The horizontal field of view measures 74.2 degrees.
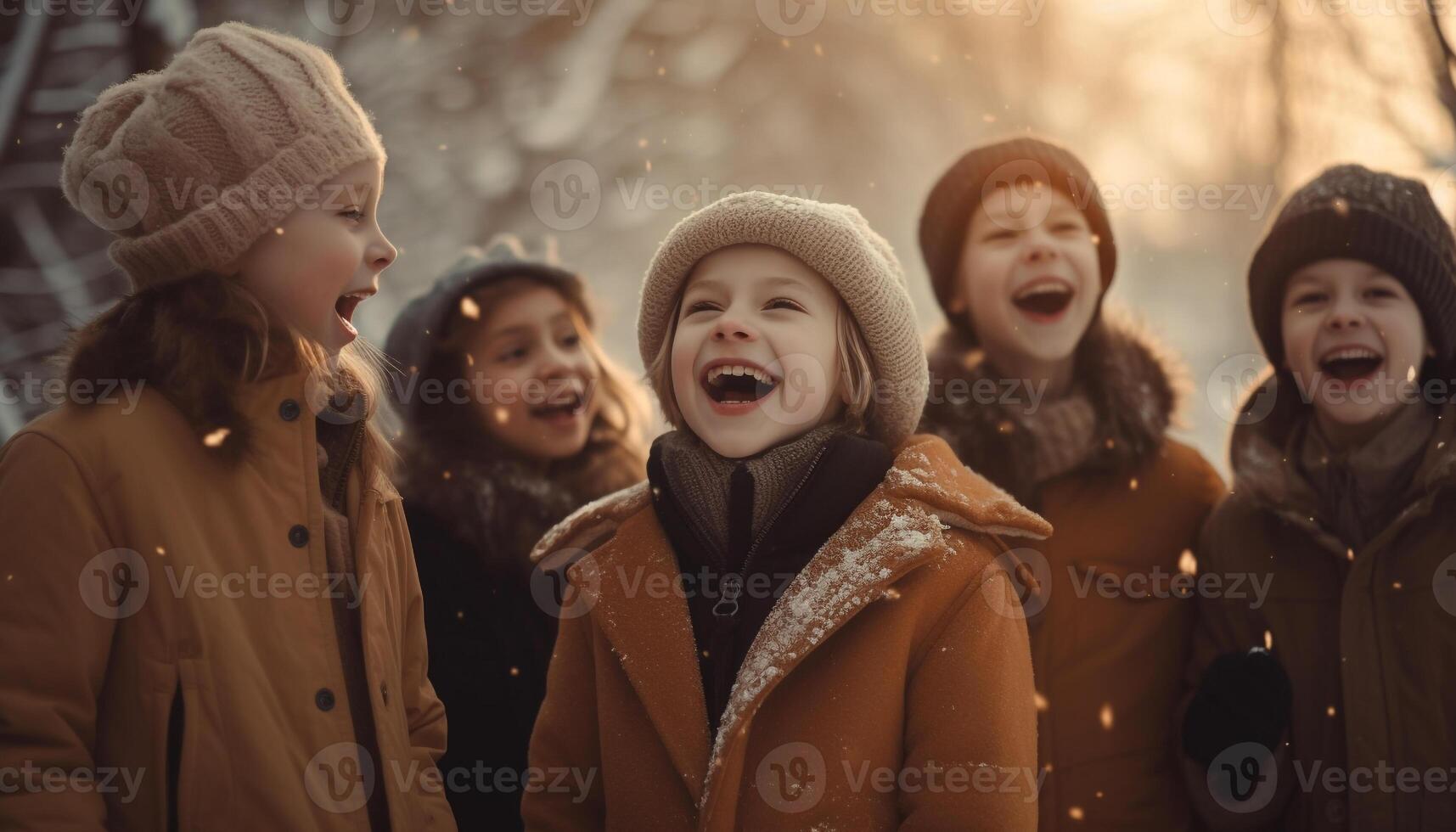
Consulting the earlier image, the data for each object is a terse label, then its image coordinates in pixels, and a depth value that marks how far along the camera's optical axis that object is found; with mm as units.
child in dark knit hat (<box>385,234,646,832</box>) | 2814
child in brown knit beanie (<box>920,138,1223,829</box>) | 2621
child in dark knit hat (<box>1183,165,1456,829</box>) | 2264
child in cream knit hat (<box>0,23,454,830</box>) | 1692
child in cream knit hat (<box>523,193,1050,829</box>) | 1781
